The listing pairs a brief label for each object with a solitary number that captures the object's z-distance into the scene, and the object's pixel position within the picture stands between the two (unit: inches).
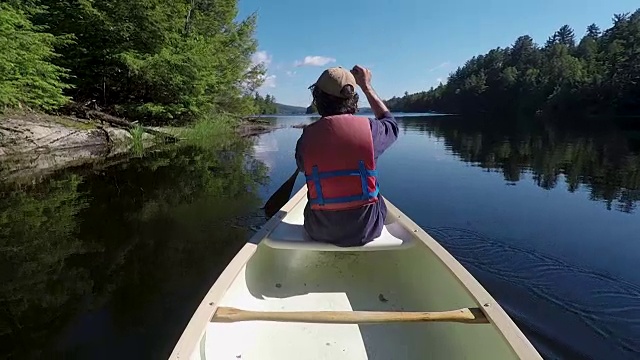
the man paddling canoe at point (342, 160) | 110.7
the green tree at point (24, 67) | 438.0
